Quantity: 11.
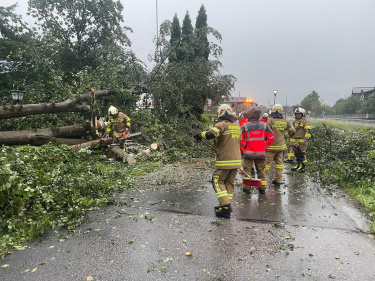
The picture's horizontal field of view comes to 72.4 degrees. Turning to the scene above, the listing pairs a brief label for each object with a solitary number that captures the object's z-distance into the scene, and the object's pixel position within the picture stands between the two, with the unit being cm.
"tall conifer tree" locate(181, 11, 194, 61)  1220
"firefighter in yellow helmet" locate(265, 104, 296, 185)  571
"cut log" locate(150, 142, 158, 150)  854
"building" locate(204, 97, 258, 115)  4339
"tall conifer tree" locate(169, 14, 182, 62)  1177
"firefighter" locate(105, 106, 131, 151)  797
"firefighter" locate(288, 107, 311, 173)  696
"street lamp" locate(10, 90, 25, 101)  840
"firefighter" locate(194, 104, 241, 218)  394
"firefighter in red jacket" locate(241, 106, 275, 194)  473
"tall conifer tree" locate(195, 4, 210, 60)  1254
